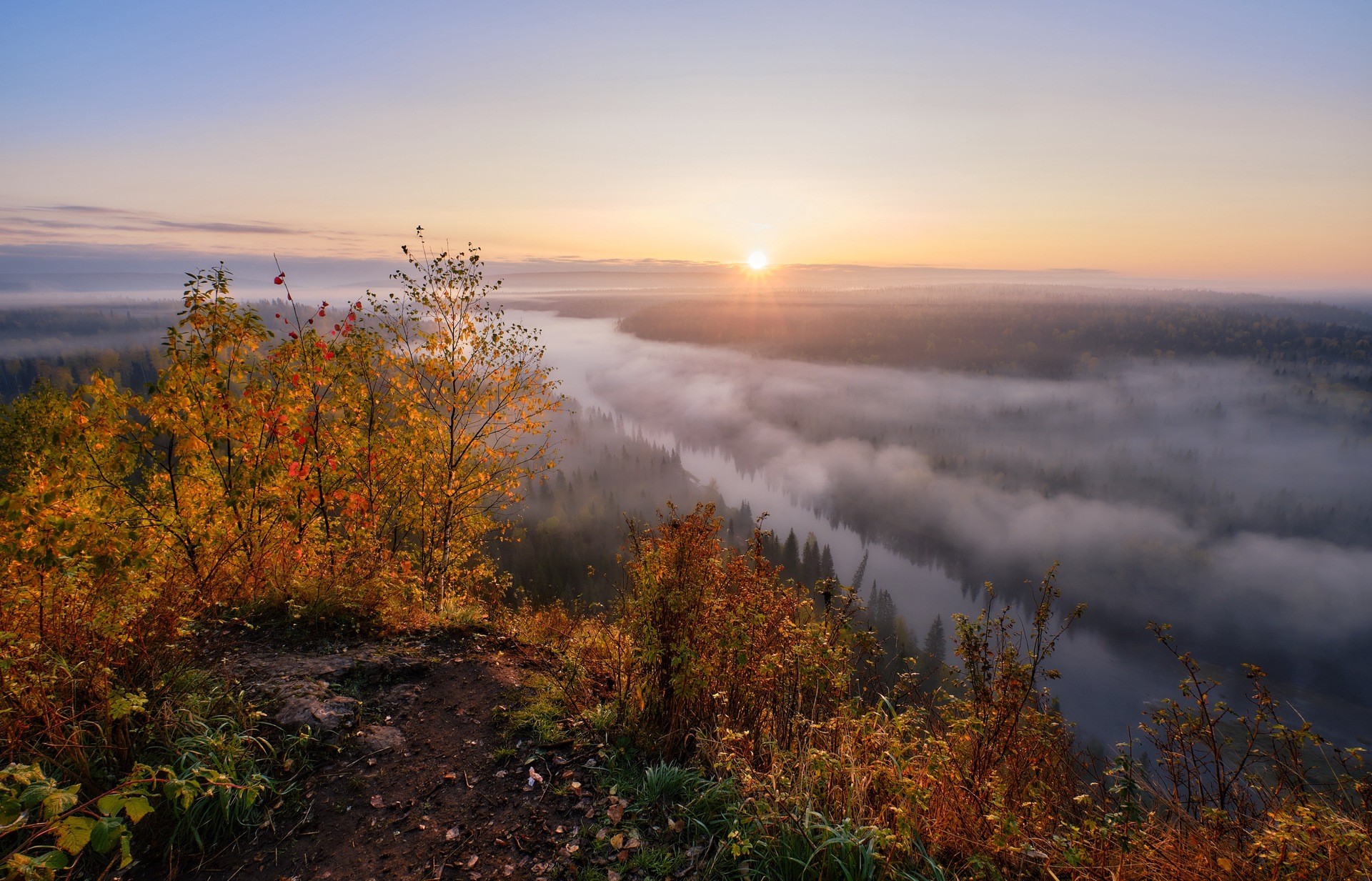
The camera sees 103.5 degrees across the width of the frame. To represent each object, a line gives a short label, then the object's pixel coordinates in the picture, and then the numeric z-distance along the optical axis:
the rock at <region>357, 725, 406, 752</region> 6.28
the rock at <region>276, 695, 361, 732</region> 6.02
